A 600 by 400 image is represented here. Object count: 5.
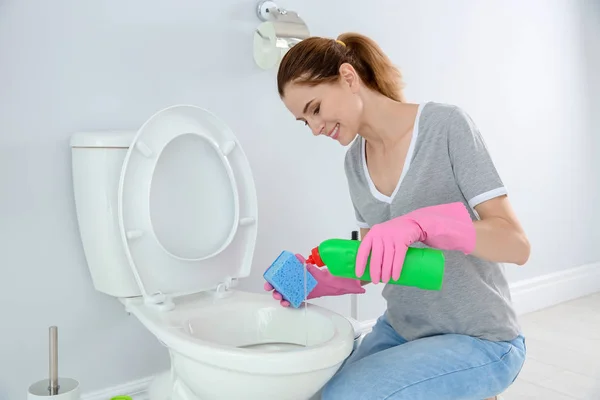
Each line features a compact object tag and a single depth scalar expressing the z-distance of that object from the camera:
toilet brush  1.25
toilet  1.30
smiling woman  1.05
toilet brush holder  1.24
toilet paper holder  1.62
